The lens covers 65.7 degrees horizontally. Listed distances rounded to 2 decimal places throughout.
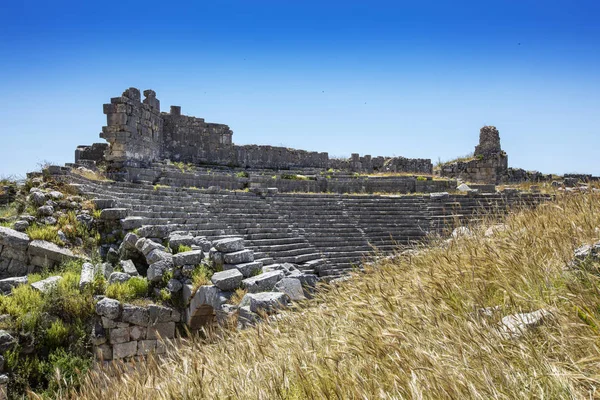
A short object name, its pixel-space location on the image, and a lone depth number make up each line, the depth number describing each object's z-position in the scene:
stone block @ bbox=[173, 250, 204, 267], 9.80
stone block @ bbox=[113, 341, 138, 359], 8.78
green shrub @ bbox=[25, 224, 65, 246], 10.58
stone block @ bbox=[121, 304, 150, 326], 8.84
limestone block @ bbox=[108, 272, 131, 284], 9.52
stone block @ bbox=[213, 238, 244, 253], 9.97
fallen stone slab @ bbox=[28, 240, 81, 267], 10.39
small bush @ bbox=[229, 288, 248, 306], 8.41
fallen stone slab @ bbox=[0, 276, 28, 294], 9.52
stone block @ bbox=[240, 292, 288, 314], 7.20
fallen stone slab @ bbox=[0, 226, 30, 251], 10.30
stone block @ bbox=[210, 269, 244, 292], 8.82
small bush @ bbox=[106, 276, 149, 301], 9.15
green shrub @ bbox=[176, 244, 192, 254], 10.50
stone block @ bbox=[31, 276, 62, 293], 8.95
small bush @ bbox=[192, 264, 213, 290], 9.35
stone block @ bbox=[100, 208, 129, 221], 11.74
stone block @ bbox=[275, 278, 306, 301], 8.11
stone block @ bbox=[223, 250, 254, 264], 9.77
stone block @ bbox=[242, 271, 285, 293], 8.60
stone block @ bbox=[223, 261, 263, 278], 9.55
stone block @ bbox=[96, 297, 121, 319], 8.62
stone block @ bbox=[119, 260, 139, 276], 10.22
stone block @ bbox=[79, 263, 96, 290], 9.15
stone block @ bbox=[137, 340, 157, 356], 9.01
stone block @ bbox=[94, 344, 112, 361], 8.70
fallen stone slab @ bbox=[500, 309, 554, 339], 2.61
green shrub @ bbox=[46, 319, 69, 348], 8.33
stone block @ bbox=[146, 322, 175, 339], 9.14
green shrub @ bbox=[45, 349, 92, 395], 7.68
